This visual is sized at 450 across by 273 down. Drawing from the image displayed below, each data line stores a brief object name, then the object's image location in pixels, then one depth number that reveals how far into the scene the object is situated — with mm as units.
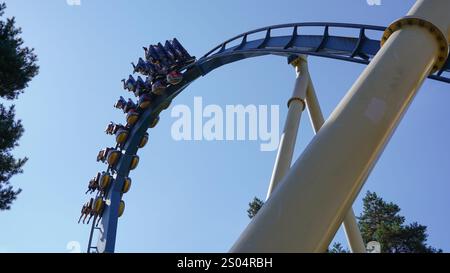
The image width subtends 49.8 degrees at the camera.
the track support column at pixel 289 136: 7922
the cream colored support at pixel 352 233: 8867
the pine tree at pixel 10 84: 9000
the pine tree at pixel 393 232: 21984
